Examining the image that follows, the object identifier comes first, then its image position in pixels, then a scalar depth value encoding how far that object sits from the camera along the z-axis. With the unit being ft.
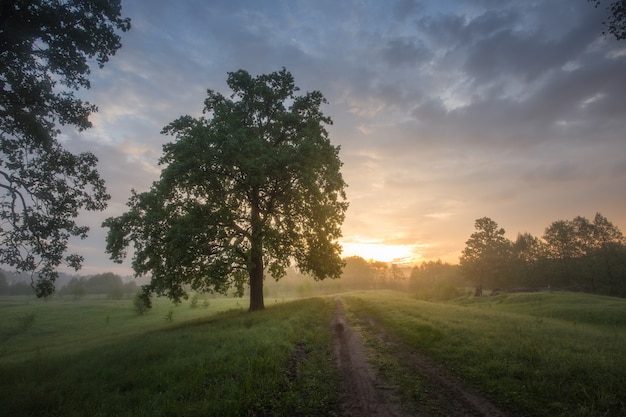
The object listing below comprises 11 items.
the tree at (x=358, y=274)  525.47
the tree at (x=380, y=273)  545.44
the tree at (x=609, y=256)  215.31
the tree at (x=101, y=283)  467.52
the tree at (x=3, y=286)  475.31
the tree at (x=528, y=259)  257.96
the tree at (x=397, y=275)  554.01
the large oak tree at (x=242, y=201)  65.57
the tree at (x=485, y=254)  219.00
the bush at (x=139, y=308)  170.09
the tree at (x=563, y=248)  242.78
